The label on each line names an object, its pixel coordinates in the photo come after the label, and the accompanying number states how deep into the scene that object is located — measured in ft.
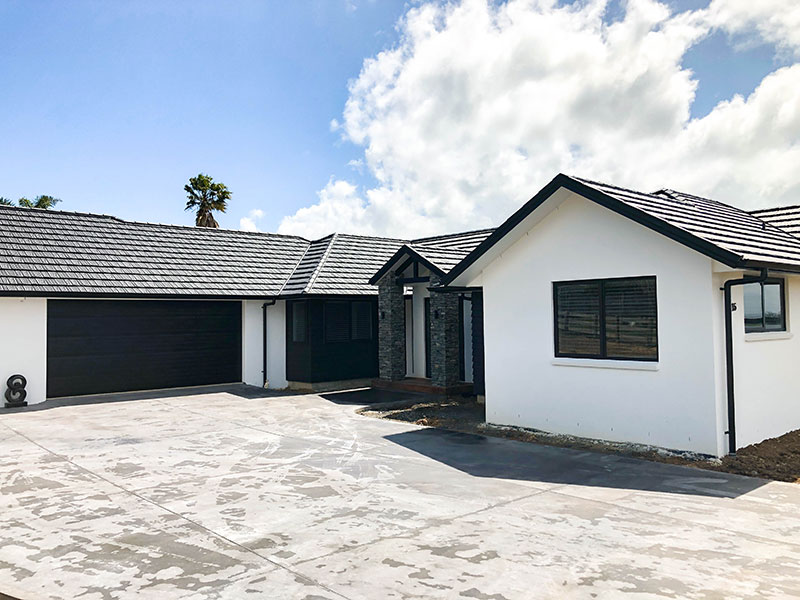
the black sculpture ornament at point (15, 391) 48.21
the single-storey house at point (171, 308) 51.16
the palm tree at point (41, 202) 110.63
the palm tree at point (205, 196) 118.93
